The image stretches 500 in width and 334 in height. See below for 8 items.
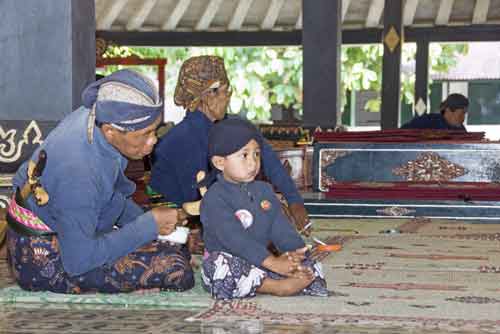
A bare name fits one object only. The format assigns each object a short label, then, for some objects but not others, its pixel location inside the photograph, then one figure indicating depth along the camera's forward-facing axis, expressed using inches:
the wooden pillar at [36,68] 223.0
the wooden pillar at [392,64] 612.1
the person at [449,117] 382.0
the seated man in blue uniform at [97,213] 162.6
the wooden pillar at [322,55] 490.6
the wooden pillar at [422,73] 702.5
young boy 168.6
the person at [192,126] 221.5
